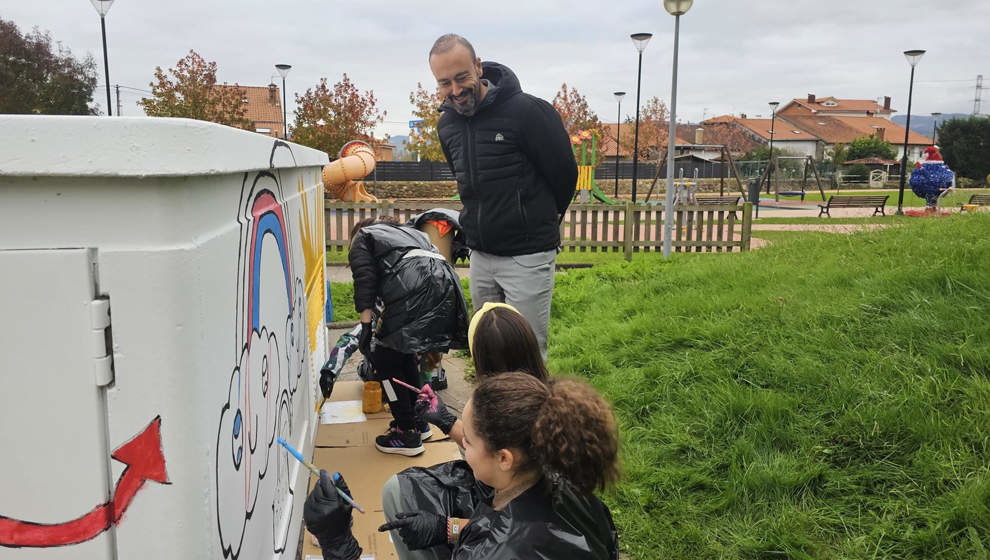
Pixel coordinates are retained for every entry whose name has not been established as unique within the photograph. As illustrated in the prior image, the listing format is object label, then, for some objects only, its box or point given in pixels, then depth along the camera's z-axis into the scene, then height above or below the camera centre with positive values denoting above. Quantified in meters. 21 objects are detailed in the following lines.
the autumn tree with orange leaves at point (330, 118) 27.17 +2.40
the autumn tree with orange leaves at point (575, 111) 40.69 +4.16
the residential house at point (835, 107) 83.56 +9.89
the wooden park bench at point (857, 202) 18.72 -0.48
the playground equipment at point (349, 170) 10.05 +0.12
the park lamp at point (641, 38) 18.27 +3.83
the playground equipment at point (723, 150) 19.34 +1.01
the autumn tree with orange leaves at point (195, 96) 25.03 +2.98
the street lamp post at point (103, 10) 14.94 +3.57
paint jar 4.19 -1.33
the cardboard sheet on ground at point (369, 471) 2.80 -1.45
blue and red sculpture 14.99 +0.17
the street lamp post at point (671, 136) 9.83 +0.67
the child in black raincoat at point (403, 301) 3.41 -0.61
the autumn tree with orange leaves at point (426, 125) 37.44 +2.96
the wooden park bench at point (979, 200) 19.54 -0.40
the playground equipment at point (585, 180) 18.11 +0.04
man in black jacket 3.17 +0.03
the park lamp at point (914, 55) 19.59 +3.72
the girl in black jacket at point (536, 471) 1.54 -0.69
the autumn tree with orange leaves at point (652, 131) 47.88 +3.67
